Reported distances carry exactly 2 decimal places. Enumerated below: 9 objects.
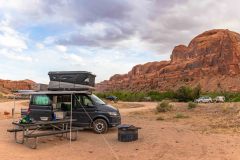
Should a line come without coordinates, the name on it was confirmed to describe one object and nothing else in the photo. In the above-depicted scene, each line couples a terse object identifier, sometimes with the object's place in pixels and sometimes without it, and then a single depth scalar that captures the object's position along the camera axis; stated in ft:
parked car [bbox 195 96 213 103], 122.01
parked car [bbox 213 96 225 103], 127.60
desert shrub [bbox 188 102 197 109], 72.99
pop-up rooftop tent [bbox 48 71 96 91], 28.74
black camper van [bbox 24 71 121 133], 28.83
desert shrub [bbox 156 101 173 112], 61.21
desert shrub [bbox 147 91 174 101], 147.16
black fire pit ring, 25.24
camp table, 24.36
